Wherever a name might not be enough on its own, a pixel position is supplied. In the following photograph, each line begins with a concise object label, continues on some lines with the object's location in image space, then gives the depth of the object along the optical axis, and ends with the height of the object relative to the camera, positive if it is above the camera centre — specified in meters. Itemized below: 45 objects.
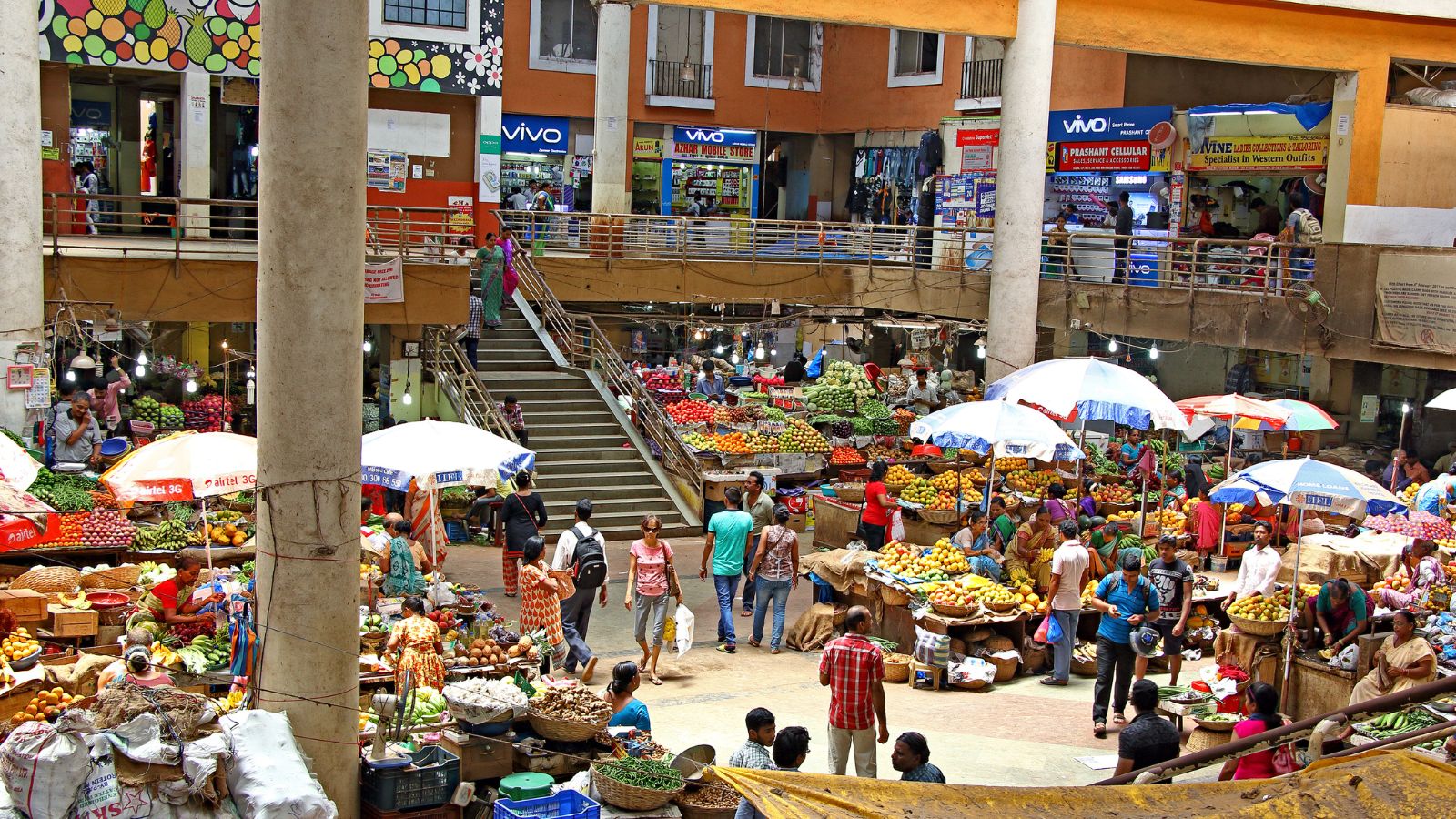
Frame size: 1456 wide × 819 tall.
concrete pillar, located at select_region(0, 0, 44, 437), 14.08 +0.14
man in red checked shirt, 9.12 -2.87
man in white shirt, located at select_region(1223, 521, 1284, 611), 12.34 -2.67
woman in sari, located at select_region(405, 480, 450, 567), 13.27 -2.90
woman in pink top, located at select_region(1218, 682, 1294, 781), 8.11 -2.81
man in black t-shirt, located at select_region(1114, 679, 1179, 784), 8.16 -2.77
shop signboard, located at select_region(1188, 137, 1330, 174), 23.59 +1.68
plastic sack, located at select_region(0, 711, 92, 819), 6.78 -2.64
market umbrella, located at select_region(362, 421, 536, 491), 12.28 -2.03
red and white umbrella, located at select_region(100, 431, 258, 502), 10.99 -2.00
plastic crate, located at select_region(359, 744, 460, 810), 8.06 -3.16
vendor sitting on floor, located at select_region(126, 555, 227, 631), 11.08 -3.07
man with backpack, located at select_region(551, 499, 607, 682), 12.12 -2.87
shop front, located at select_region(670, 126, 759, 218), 33.75 +1.43
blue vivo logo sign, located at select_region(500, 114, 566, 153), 32.16 +2.00
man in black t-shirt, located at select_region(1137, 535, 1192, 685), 11.97 -2.78
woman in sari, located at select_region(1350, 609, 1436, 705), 10.00 -2.79
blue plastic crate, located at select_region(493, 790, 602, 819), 8.28 -3.33
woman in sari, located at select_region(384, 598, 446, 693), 9.96 -3.00
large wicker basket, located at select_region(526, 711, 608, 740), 8.95 -3.11
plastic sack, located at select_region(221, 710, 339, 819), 7.33 -2.87
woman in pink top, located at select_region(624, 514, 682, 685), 12.41 -3.00
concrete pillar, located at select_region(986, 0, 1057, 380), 18.95 +0.75
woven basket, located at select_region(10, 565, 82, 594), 11.59 -3.02
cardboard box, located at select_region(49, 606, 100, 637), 10.86 -3.13
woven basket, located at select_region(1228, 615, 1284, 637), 11.63 -2.98
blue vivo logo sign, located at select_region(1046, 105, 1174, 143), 25.38 +2.24
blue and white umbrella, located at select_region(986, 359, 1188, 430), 14.73 -1.50
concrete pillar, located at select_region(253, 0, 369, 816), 7.42 -0.81
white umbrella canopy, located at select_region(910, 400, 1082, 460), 14.38 -1.87
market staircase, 18.94 -2.75
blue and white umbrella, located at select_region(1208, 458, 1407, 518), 11.88 -1.89
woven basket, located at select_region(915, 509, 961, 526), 16.94 -3.20
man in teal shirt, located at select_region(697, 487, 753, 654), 13.44 -2.96
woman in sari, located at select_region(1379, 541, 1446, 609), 12.00 -2.77
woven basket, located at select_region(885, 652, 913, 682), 12.91 -3.81
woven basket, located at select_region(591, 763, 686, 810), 8.38 -3.28
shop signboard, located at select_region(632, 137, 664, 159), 33.25 +1.86
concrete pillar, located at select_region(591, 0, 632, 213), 28.83 +2.25
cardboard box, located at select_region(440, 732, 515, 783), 8.61 -3.17
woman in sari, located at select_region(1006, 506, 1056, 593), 13.88 -2.92
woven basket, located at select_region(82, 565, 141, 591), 11.98 -3.08
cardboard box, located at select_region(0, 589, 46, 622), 11.15 -3.09
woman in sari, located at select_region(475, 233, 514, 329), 21.55 -0.86
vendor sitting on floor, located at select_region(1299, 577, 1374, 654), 11.12 -2.72
